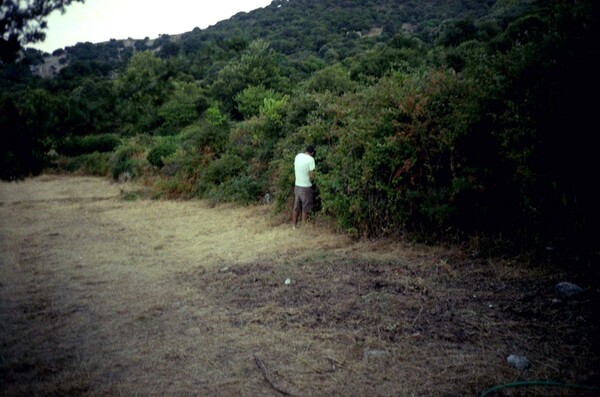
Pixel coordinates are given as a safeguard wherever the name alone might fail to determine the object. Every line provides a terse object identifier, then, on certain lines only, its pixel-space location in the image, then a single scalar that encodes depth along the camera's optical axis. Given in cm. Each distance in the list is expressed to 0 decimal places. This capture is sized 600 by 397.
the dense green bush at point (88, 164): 2688
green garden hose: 333
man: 975
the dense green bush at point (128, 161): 2179
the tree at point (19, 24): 359
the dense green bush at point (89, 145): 3225
